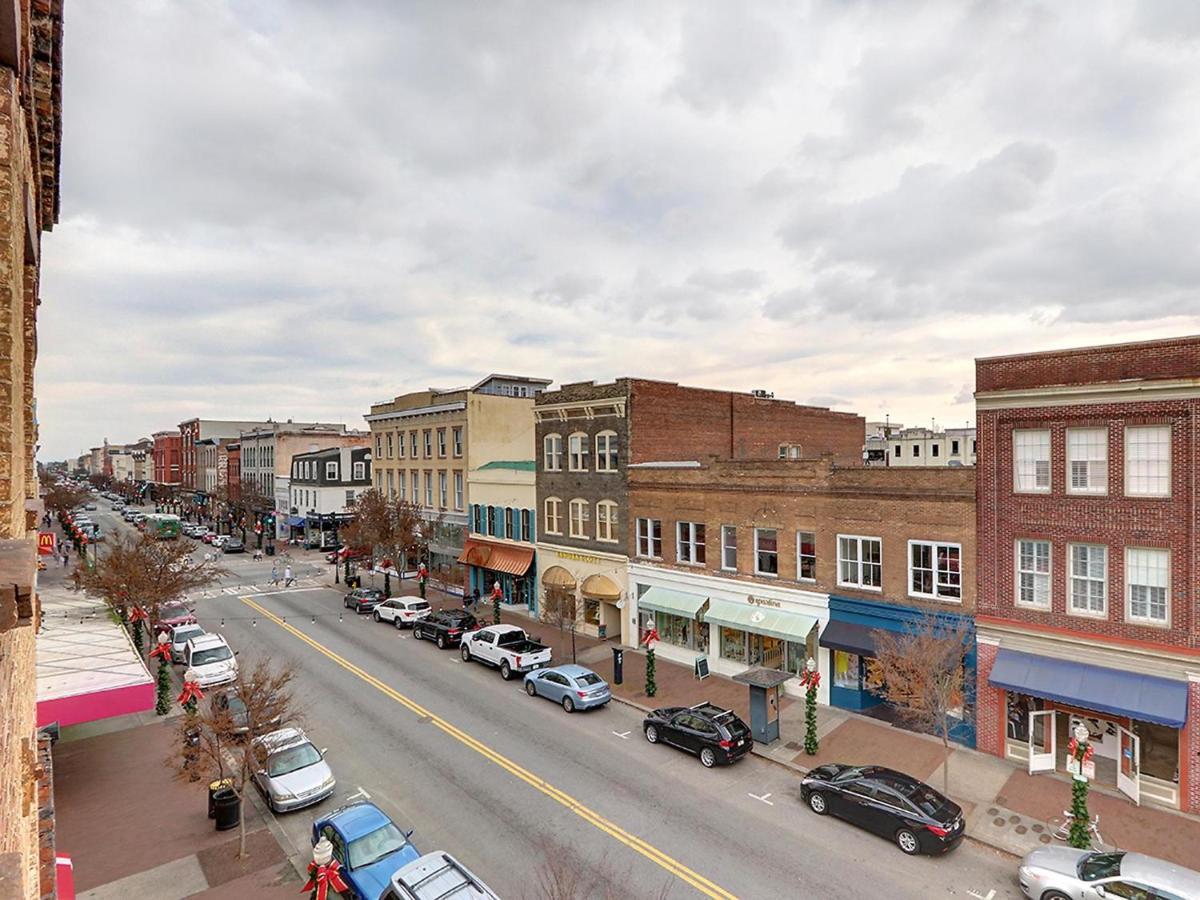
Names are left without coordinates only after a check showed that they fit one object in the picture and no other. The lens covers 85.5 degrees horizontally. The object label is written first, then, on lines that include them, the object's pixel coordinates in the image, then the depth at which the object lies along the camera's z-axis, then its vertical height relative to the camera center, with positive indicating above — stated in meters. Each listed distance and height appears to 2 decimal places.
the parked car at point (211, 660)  24.58 -8.07
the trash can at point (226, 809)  15.41 -8.41
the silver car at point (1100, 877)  11.51 -7.98
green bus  61.91 -7.24
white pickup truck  25.86 -8.08
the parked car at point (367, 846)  12.35 -7.91
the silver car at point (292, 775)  16.16 -8.21
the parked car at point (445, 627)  30.17 -8.18
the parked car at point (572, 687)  22.22 -8.20
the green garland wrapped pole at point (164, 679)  22.84 -8.03
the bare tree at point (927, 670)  17.36 -6.20
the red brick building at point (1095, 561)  16.22 -3.07
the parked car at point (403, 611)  34.19 -8.35
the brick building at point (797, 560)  20.66 -4.05
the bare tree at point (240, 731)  14.45 -6.36
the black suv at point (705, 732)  18.22 -8.15
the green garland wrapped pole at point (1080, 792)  14.01 -7.61
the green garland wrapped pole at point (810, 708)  19.00 -7.63
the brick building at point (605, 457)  30.64 -0.21
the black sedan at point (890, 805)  14.09 -8.11
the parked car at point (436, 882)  11.10 -7.47
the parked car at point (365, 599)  37.52 -8.42
